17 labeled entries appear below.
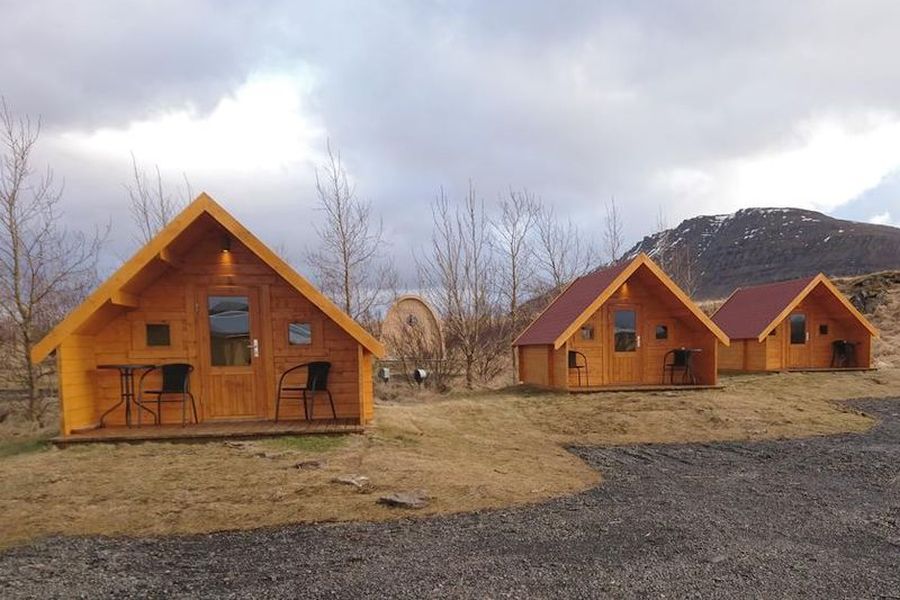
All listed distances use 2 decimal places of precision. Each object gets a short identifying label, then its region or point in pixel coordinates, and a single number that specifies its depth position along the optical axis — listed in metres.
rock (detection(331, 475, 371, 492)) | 7.14
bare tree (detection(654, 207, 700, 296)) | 31.73
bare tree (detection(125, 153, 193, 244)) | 20.22
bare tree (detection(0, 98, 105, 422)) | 14.55
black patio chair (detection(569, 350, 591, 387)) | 16.12
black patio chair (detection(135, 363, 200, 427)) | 10.09
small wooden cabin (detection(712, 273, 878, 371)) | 20.91
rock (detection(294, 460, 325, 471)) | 7.97
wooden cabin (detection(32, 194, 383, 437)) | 10.41
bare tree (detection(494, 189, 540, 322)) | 24.25
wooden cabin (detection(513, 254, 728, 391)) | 16.12
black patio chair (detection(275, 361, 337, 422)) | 10.47
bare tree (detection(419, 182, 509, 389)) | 22.16
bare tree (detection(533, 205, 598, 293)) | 26.77
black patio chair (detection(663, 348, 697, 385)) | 16.56
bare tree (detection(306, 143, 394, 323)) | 20.92
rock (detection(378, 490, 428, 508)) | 6.52
